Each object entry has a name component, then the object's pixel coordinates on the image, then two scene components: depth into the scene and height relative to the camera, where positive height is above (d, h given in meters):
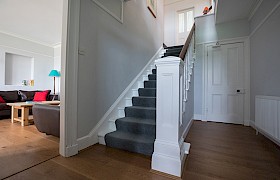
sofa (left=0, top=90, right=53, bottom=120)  3.68 -0.26
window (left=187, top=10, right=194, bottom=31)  5.35 +2.83
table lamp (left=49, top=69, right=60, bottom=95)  5.15 +0.63
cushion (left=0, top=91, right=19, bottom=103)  4.08 -0.21
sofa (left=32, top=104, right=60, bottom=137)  2.09 -0.47
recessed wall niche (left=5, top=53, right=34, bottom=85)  4.67 +0.77
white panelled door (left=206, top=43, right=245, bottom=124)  3.29 +0.19
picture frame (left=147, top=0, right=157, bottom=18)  3.83 +2.49
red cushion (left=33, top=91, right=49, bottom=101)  4.52 -0.22
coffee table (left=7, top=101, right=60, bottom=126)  3.06 -0.54
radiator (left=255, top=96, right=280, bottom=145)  1.92 -0.40
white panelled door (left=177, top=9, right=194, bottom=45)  5.38 +2.71
